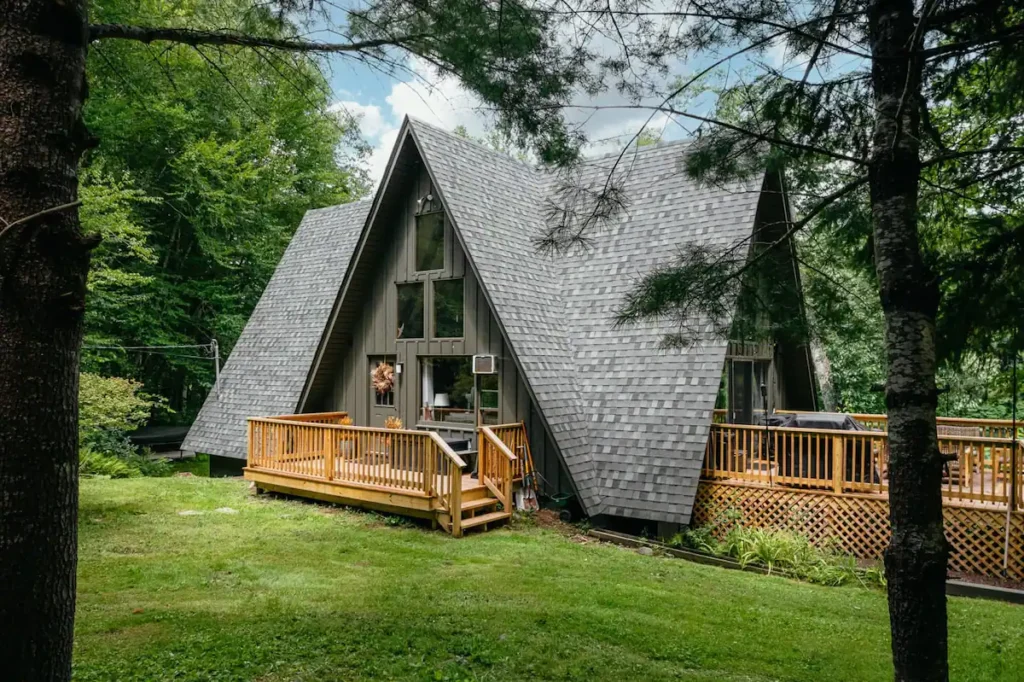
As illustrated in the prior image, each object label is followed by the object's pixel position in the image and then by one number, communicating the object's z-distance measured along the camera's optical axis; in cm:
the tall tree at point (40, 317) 274
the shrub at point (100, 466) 1343
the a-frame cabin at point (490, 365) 957
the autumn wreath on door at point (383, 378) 1245
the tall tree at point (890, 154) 323
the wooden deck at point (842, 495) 800
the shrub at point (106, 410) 1221
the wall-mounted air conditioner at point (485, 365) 1084
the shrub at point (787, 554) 775
